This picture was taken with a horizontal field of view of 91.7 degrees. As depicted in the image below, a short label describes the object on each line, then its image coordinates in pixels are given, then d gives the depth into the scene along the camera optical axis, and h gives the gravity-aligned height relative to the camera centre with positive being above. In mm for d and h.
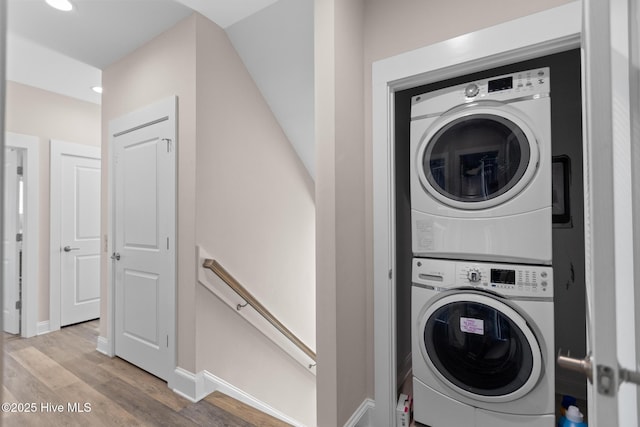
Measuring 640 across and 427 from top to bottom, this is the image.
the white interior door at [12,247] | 3189 -299
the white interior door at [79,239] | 3438 -249
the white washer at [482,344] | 1401 -633
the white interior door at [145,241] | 2254 -189
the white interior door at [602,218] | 545 -8
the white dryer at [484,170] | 1416 +223
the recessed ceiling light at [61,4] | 2016 +1401
